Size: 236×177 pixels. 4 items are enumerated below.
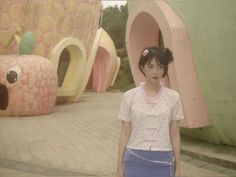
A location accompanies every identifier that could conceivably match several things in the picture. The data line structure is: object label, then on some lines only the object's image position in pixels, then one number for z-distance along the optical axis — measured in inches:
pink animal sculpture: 488.4
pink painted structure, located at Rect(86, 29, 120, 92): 930.1
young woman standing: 120.5
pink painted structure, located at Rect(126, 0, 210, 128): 276.5
